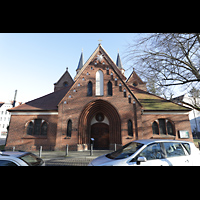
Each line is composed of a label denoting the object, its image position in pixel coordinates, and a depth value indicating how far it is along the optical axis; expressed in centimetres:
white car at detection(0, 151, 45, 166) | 370
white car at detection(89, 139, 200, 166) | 400
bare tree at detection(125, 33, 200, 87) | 671
